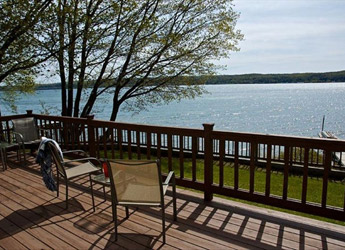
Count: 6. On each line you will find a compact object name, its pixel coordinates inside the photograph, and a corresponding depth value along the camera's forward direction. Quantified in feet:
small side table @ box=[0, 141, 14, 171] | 16.19
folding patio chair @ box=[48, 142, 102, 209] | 10.55
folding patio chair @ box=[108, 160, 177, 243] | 7.79
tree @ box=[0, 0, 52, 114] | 21.71
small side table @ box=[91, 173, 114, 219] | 9.35
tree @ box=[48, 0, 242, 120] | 27.35
